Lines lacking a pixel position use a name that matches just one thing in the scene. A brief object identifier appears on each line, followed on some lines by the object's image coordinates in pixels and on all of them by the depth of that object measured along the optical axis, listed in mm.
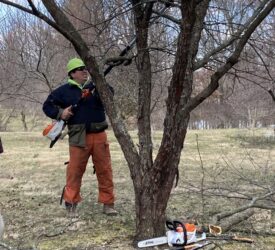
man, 5238
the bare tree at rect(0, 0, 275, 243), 3551
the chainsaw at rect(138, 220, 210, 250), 3723
